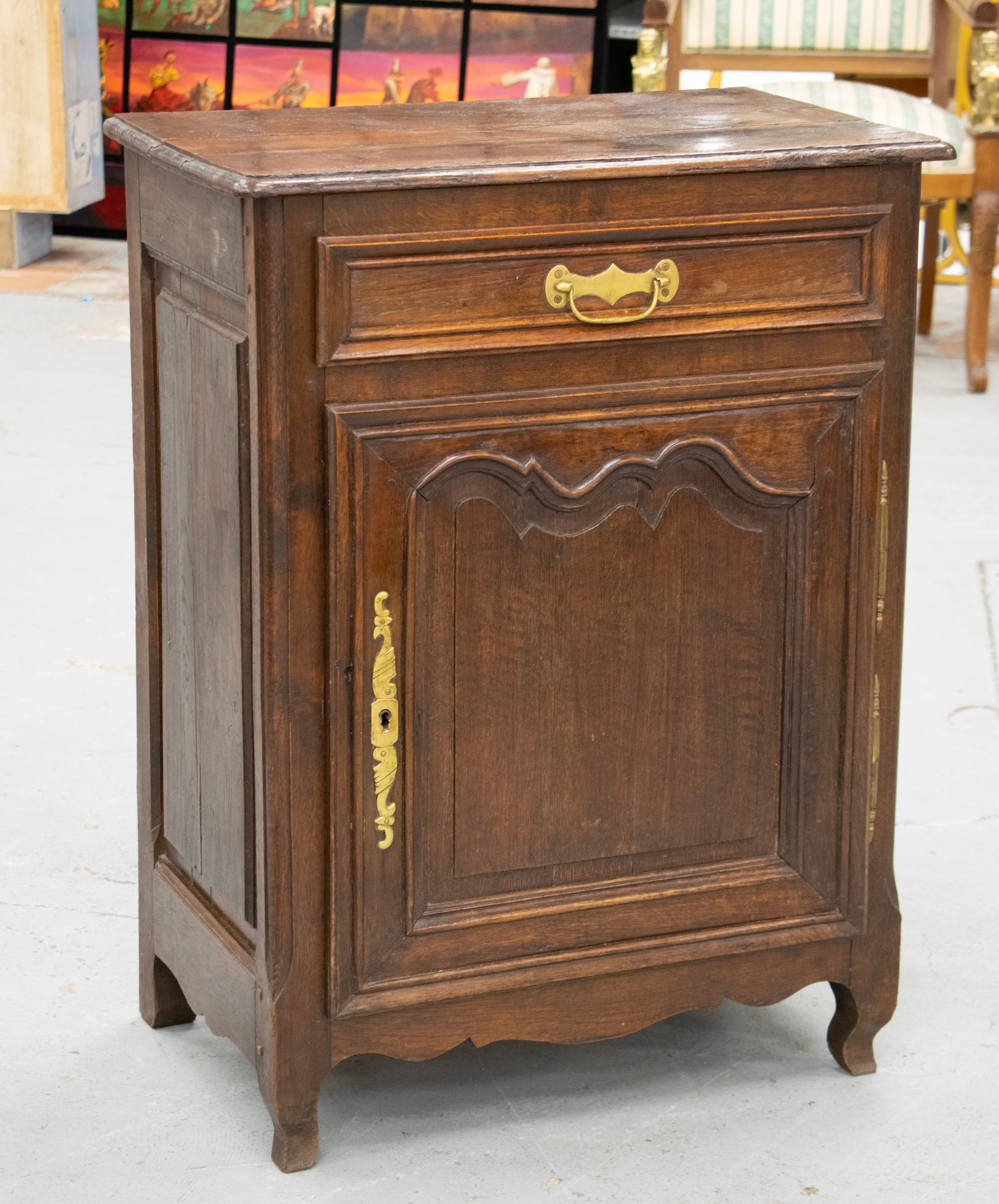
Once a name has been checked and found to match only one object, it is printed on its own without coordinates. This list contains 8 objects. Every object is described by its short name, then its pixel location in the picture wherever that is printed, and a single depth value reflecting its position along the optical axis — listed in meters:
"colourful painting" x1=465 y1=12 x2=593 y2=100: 6.20
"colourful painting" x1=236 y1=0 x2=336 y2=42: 6.26
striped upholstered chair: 4.88
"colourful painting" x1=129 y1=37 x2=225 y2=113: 6.36
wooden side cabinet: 1.83
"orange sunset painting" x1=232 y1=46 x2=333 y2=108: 6.29
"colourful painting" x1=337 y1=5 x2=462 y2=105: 6.23
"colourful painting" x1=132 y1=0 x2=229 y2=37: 6.34
